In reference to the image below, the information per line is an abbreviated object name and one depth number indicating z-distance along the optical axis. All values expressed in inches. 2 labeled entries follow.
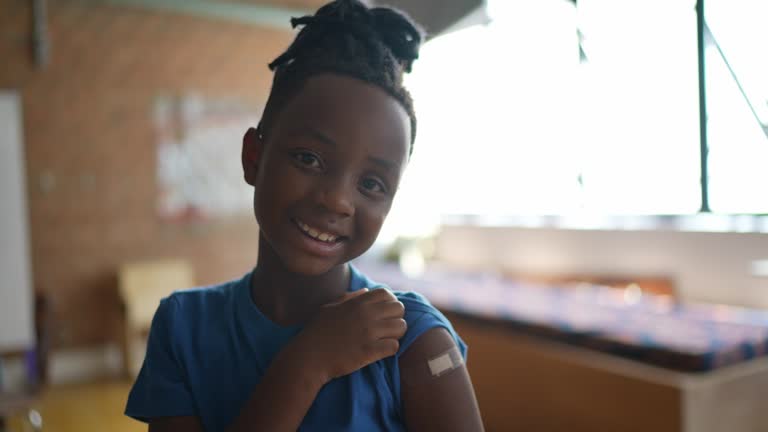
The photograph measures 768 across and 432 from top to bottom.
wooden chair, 147.9
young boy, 22.4
